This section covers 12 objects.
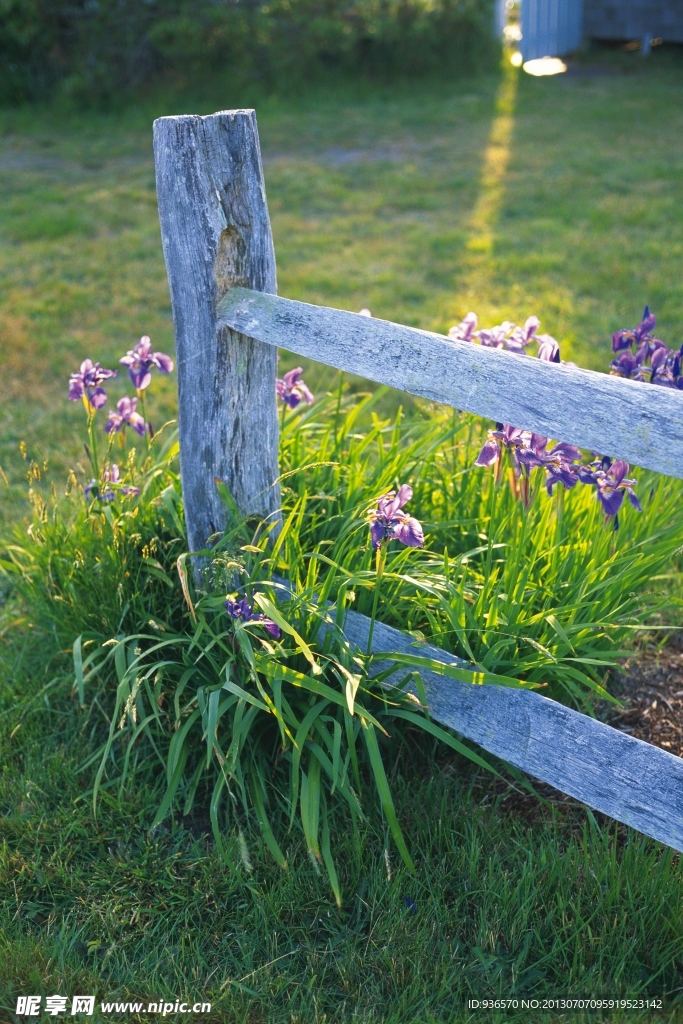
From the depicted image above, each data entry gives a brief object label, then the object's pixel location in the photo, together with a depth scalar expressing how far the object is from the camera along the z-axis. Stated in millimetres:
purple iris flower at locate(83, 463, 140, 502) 2670
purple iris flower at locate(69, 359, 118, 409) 2719
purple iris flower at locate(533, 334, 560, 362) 2305
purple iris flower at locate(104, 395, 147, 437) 2795
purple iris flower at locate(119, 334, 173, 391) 2738
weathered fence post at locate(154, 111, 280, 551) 2139
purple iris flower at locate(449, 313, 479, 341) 2717
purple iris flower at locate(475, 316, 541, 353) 2645
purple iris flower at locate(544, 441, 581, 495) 2227
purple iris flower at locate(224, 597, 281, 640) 2145
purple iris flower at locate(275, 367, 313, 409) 2805
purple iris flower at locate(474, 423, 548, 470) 2227
